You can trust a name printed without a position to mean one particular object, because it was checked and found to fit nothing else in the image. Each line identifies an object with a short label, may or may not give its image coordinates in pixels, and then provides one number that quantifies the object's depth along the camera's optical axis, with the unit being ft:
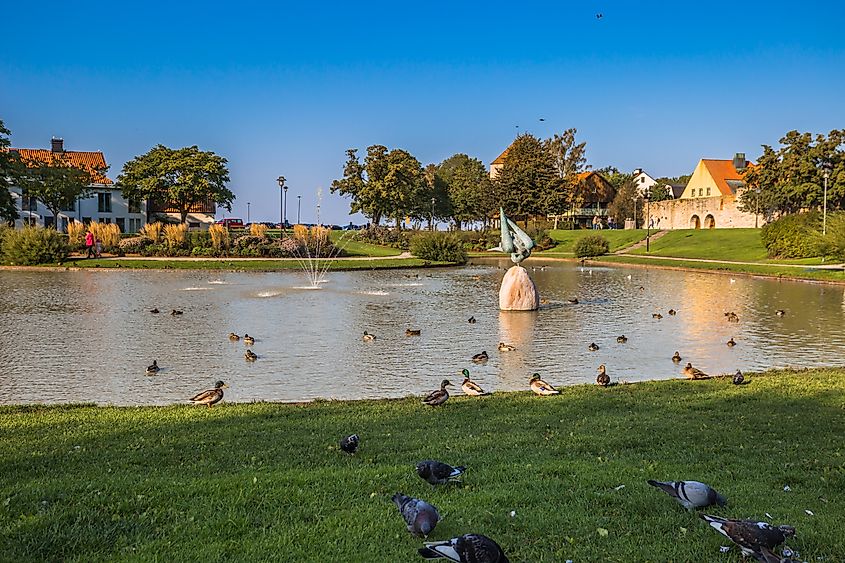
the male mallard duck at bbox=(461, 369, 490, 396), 37.29
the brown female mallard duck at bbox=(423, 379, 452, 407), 33.25
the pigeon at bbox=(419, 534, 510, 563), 13.79
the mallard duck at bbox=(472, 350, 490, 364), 50.16
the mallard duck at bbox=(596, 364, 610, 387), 39.37
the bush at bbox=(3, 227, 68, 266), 133.90
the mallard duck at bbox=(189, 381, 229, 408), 34.73
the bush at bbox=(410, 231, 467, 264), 168.04
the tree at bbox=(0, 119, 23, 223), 144.77
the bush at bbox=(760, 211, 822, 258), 162.09
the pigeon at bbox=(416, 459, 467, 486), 19.80
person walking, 146.00
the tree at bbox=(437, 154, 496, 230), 295.07
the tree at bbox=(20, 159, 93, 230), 194.29
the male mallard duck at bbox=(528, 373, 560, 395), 36.27
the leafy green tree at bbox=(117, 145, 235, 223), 230.89
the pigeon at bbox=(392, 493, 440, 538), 15.92
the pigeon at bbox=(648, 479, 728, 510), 17.57
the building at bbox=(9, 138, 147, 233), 229.66
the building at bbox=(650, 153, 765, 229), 267.59
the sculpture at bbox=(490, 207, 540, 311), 80.23
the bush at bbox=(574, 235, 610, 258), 205.66
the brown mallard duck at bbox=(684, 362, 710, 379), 41.45
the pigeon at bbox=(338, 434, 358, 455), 23.90
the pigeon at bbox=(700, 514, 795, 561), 14.57
